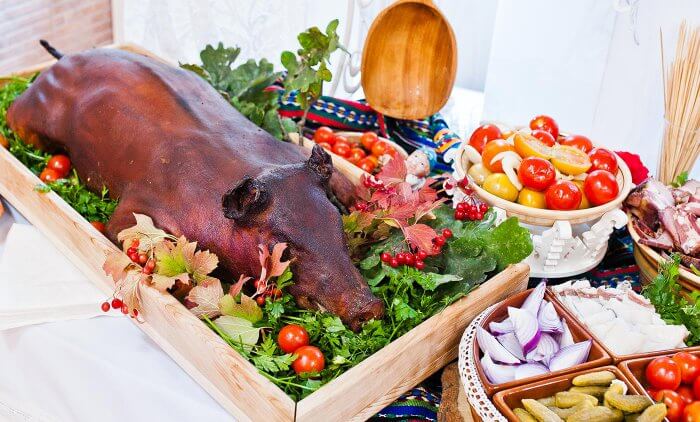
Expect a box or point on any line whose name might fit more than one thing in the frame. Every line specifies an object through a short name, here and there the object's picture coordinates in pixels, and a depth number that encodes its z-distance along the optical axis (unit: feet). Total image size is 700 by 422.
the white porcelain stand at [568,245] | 4.43
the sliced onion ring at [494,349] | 3.45
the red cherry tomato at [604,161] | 4.82
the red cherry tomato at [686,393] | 3.43
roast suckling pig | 3.80
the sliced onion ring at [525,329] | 3.55
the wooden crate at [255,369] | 3.31
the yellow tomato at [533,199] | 4.55
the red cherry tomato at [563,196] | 4.44
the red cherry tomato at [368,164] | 5.57
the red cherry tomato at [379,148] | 5.78
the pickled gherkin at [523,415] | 3.13
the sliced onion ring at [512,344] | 3.53
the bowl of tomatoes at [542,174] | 4.46
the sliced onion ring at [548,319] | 3.64
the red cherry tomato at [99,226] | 4.55
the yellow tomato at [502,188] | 4.61
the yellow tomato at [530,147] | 4.74
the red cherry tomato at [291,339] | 3.64
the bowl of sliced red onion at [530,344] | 3.39
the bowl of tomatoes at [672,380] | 3.30
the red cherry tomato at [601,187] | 4.53
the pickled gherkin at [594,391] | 3.26
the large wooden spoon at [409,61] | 5.57
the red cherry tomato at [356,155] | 5.67
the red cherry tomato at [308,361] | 3.52
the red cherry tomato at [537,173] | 4.51
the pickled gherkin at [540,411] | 3.08
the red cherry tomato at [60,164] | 5.11
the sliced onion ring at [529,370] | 3.39
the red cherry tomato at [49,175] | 5.00
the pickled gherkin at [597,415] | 3.08
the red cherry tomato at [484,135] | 5.06
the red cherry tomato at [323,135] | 5.90
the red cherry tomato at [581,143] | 5.06
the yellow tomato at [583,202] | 4.64
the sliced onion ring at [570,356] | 3.44
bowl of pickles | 3.09
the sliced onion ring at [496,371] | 3.38
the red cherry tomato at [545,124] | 5.17
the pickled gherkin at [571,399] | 3.17
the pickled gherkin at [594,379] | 3.27
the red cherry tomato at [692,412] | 3.25
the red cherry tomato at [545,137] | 4.96
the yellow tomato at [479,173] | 4.84
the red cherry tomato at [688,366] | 3.44
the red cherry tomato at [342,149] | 5.75
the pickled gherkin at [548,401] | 3.23
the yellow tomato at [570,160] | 4.72
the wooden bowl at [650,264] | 4.12
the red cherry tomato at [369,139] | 5.90
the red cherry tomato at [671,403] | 3.30
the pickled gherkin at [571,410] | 3.13
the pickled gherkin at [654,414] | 3.02
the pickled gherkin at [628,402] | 3.11
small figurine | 5.26
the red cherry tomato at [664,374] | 3.35
